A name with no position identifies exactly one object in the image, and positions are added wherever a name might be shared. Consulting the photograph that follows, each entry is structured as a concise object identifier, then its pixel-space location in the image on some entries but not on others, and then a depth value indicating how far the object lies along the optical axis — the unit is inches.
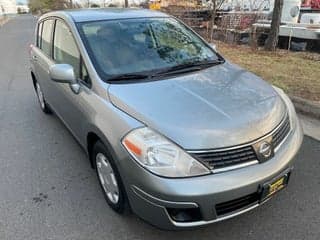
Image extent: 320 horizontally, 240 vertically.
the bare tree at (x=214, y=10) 284.1
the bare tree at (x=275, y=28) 244.5
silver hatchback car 59.8
